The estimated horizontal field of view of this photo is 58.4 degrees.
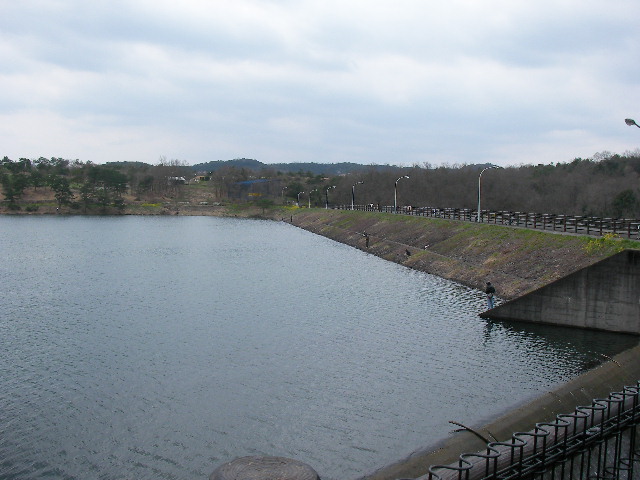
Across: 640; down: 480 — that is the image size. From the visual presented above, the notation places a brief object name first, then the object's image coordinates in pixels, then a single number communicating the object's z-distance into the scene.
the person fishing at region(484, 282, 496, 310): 35.25
